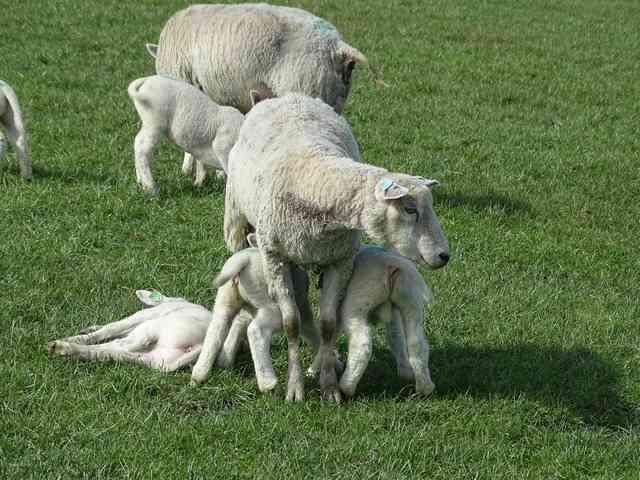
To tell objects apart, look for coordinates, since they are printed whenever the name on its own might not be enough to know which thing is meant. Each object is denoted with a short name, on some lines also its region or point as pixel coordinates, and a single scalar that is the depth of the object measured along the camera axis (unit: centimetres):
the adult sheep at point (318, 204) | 539
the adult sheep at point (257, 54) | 909
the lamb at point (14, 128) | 910
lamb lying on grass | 615
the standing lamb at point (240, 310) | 593
